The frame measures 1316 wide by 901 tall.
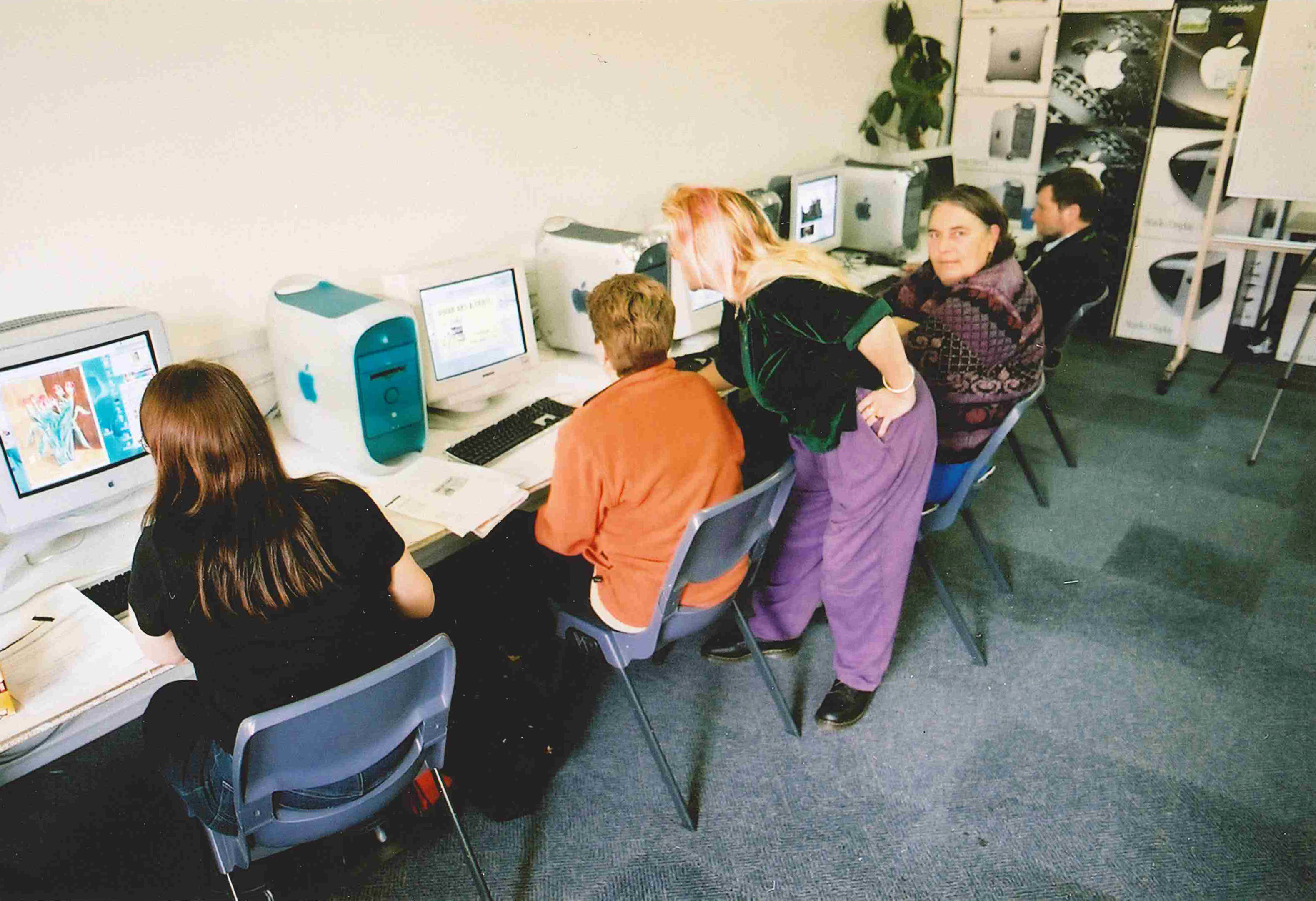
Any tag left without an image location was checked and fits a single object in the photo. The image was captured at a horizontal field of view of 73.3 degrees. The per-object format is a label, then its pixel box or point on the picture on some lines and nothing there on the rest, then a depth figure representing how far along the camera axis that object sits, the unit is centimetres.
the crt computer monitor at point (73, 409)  167
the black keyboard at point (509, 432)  224
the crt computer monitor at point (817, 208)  367
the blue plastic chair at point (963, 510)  227
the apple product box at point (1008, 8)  463
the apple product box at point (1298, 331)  429
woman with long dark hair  134
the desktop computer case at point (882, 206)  390
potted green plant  449
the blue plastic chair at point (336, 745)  128
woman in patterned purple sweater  234
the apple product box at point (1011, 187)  494
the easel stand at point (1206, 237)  393
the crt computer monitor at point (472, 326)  234
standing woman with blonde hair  183
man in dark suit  325
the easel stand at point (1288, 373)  325
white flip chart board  367
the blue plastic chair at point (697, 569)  177
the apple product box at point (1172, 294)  452
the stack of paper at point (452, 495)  194
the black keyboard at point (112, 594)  167
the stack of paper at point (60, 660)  144
